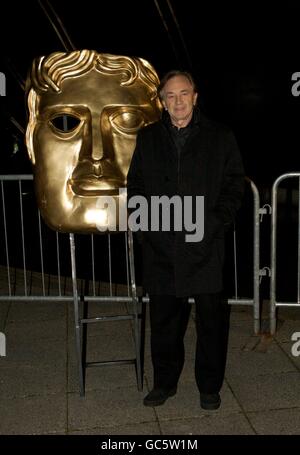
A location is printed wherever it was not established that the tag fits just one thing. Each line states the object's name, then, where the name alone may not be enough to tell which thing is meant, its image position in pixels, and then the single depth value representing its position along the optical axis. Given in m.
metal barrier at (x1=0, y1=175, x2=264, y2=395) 3.74
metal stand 3.66
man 3.17
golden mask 3.28
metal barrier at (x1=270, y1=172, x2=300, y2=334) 4.66
